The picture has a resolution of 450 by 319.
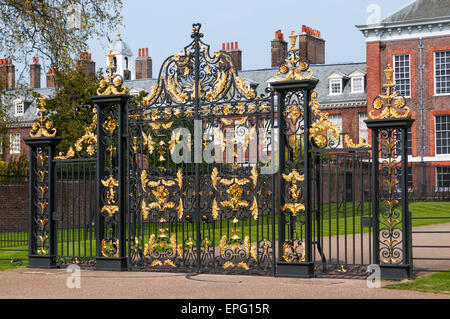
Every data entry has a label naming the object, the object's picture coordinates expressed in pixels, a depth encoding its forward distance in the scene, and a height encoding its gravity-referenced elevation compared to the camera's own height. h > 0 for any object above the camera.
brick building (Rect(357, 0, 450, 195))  35.41 +5.21
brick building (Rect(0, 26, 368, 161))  40.91 +5.66
